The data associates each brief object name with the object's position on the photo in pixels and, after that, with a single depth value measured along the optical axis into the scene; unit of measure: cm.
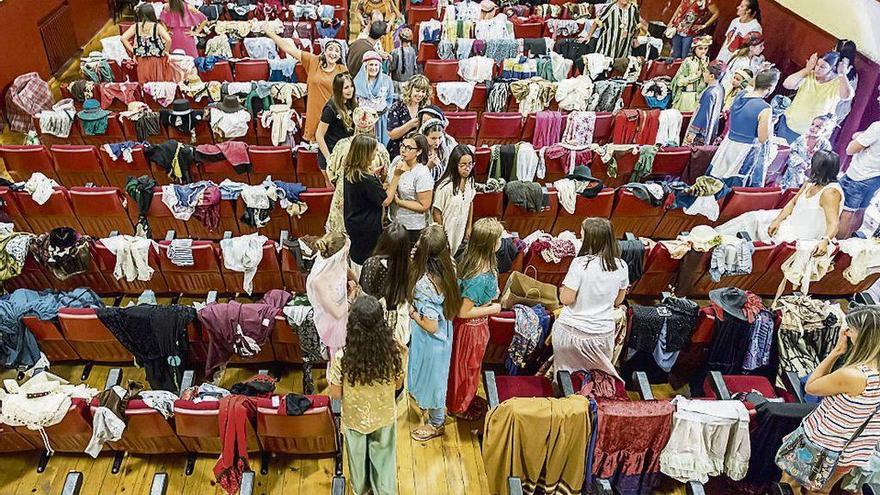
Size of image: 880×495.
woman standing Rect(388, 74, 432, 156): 582
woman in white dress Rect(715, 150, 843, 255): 521
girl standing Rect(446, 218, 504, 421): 405
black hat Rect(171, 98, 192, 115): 691
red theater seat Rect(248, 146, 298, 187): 646
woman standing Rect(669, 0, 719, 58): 983
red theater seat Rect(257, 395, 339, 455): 400
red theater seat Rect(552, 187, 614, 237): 602
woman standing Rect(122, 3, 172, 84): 749
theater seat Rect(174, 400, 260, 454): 399
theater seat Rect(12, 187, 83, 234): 576
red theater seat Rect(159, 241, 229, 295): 523
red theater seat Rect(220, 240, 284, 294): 529
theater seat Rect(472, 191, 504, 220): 594
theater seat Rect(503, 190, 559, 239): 604
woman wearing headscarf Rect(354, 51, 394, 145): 610
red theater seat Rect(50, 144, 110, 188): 637
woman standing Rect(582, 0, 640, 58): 839
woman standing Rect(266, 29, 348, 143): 616
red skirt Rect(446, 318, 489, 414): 427
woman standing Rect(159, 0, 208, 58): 787
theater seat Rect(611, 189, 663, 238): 611
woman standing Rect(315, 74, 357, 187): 547
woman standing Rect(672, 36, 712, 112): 778
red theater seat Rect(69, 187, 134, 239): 575
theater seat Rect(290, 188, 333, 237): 586
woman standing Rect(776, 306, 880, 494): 346
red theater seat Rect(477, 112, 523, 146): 722
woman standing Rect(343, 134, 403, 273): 465
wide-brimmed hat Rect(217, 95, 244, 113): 696
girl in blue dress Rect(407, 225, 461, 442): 388
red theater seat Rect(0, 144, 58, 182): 636
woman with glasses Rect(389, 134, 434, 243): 484
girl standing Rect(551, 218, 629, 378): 400
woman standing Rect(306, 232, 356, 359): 401
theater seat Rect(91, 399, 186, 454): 405
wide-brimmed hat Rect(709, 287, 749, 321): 465
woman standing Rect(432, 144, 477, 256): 488
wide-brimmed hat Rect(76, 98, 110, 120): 694
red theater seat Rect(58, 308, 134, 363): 455
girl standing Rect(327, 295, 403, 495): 334
